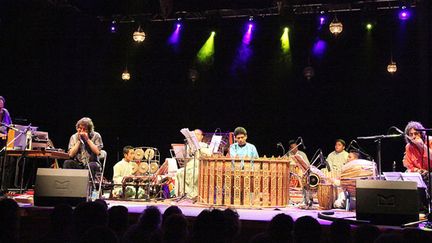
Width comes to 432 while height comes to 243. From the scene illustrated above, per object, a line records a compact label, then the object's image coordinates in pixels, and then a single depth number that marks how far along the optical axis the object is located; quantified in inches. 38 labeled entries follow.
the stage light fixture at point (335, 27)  510.7
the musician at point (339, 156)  556.1
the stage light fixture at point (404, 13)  579.2
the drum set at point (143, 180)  377.4
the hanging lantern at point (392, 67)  573.3
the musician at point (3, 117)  367.6
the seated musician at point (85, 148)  323.6
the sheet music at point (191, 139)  339.9
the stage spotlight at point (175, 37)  692.1
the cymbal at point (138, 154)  452.8
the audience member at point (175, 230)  140.7
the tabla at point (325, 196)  327.0
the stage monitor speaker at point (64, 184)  257.6
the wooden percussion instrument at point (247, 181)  321.1
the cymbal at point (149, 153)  437.4
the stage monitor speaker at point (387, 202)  215.9
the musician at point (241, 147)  366.0
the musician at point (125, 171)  412.2
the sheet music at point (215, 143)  367.2
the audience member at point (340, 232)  143.7
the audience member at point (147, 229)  132.1
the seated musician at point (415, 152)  297.1
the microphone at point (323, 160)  359.0
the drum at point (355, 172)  305.0
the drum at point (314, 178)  336.5
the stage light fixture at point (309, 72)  625.3
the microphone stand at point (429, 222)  213.1
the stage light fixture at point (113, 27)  685.3
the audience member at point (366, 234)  143.9
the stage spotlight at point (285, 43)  650.2
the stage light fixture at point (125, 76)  653.3
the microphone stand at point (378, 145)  255.0
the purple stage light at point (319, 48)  639.1
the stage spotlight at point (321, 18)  620.4
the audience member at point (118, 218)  170.6
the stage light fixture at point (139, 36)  541.6
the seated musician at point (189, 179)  411.5
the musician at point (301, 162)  343.6
